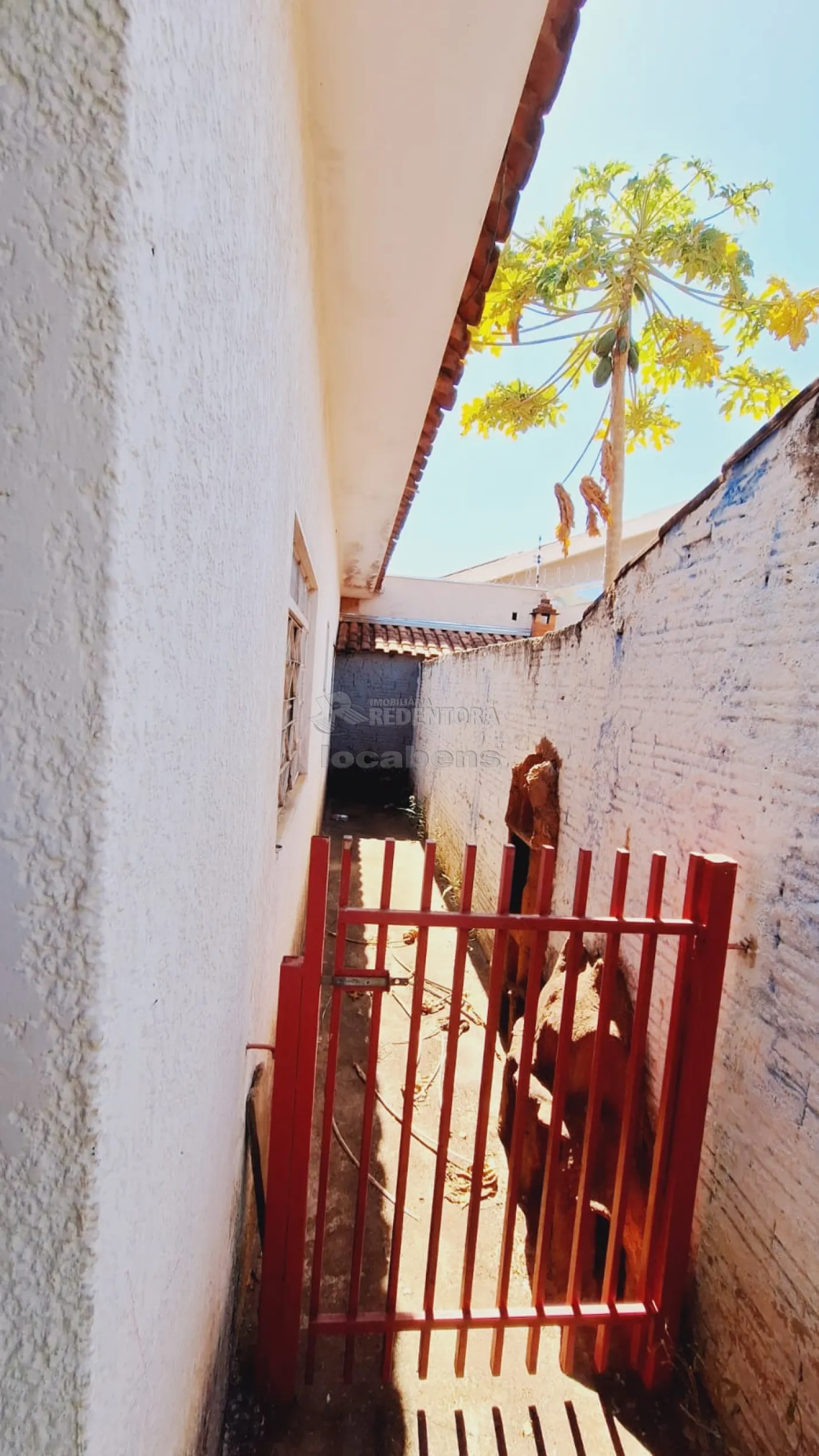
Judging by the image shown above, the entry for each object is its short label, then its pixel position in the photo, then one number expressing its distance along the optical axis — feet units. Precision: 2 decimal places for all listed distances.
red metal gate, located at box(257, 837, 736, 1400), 5.74
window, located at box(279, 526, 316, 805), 10.99
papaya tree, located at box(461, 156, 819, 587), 21.01
